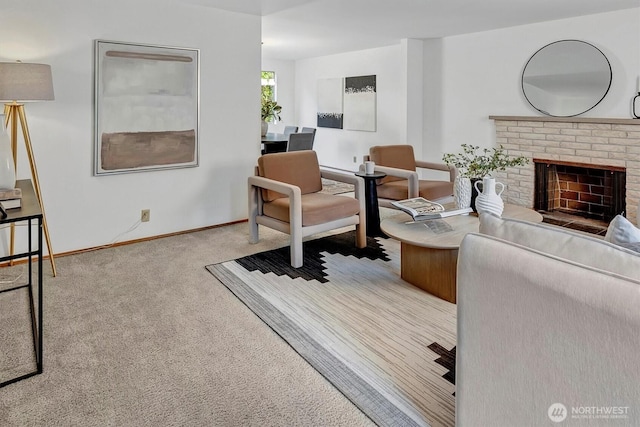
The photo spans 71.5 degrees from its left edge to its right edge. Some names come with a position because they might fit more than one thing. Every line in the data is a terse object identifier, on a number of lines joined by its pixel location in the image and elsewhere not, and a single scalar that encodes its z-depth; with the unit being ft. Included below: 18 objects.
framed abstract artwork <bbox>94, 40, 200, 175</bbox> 11.77
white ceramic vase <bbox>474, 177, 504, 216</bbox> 9.08
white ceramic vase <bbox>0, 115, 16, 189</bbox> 6.71
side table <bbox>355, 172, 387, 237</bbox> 12.96
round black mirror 14.87
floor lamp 8.87
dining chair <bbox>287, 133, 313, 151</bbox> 19.81
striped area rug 5.88
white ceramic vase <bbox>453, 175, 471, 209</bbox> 10.28
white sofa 3.24
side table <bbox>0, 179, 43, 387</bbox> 6.12
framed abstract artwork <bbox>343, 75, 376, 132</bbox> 24.35
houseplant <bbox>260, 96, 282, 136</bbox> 20.69
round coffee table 8.63
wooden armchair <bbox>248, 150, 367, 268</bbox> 10.68
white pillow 4.08
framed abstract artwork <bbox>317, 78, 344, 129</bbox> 26.55
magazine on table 9.51
